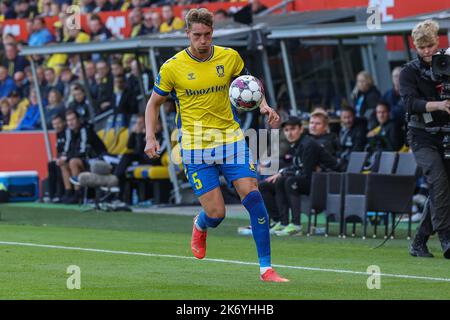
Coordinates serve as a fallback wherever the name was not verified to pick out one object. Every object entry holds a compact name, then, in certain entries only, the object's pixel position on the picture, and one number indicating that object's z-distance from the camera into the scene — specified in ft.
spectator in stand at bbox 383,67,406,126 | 64.54
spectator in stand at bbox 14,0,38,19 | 110.11
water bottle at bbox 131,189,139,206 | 78.89
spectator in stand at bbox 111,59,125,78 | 83.20
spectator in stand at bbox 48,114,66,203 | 82.84
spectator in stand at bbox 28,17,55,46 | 98.68
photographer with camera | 41.98
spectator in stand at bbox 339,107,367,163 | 64.80
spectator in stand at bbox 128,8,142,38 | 90.68
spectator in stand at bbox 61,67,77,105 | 92.02
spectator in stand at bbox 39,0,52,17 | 107.66
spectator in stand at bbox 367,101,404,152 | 63.41
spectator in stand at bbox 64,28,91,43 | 93.30
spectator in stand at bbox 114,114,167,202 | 78.28
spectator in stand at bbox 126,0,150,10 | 96.27
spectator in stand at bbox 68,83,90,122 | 86.74
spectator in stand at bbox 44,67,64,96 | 92.02
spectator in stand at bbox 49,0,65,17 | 105.56
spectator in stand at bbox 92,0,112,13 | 100.83
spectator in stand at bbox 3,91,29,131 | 93.15
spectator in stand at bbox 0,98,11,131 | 94.17
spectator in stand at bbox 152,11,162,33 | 87.51
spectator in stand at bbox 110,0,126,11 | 100.19
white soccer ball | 36.22
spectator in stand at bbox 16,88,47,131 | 91.61
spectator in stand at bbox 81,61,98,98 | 89.71
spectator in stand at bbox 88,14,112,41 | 92.02
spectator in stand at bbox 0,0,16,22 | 111.96
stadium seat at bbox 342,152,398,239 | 54.08
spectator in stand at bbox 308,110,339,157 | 59.47
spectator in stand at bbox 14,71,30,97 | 97.66
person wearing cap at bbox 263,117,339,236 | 55.72
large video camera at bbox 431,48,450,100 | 41.16
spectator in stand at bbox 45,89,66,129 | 88.02
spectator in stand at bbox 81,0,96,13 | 103.14
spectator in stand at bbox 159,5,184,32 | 85.68
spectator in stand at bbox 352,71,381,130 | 70.23
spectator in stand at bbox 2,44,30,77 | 99.71
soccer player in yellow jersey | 35.12
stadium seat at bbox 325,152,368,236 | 54.90
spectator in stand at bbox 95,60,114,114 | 87.25
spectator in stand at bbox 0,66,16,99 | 98.32
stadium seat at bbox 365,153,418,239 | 52.80
